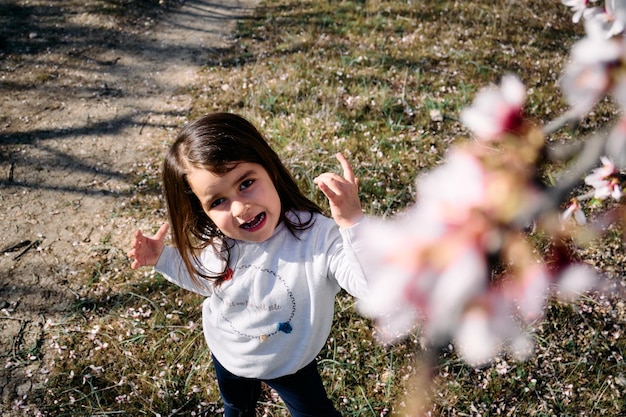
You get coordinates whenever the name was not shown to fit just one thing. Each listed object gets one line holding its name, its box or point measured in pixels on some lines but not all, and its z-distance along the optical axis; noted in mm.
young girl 1437
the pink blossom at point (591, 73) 397
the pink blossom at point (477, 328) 388
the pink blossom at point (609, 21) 421
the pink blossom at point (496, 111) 473
